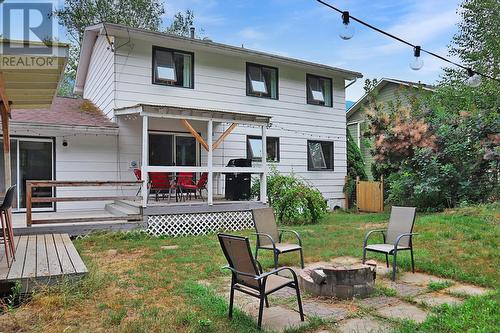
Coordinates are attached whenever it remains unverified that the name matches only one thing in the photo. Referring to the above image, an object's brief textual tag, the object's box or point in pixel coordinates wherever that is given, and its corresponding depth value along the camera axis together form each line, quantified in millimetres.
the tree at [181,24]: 25375
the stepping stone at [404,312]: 3877
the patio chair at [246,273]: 3530
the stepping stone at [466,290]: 4617
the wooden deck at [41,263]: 4510
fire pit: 4539
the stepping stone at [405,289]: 4688
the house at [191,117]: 10219
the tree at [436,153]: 11516
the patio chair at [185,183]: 10258
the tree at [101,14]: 21844
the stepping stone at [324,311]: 3953
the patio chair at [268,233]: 5709
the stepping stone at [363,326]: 3545
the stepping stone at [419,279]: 5175
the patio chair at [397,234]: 5433
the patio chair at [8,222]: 5000
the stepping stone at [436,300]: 4277
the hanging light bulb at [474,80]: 10963
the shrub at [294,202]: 11438
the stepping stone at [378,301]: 4285
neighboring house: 20266
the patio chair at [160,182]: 9969
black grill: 10923
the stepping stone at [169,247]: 7862
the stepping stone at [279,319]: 3693
